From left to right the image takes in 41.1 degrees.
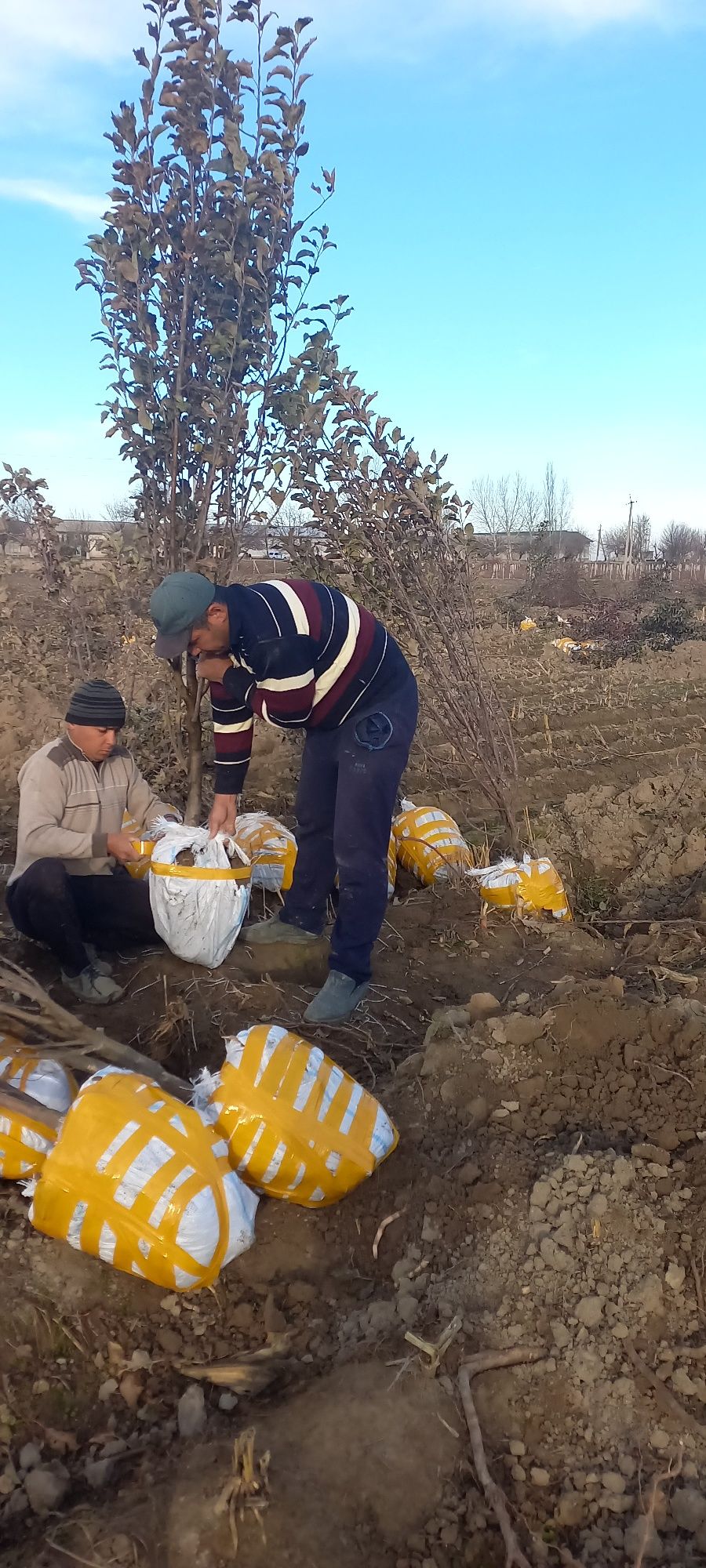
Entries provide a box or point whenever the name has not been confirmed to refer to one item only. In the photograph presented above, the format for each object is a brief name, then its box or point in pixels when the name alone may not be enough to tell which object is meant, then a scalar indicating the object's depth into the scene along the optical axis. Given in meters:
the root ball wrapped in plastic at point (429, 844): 4.65
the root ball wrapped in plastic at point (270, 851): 4.24
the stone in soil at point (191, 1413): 1.83
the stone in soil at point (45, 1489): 1.68
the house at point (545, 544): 29.98
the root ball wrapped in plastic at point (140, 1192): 2.00
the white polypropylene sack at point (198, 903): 3.26
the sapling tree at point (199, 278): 3.82
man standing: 3.03
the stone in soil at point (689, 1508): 1.56
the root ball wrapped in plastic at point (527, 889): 4.29
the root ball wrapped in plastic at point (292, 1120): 2.24
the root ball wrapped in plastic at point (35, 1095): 2.22
